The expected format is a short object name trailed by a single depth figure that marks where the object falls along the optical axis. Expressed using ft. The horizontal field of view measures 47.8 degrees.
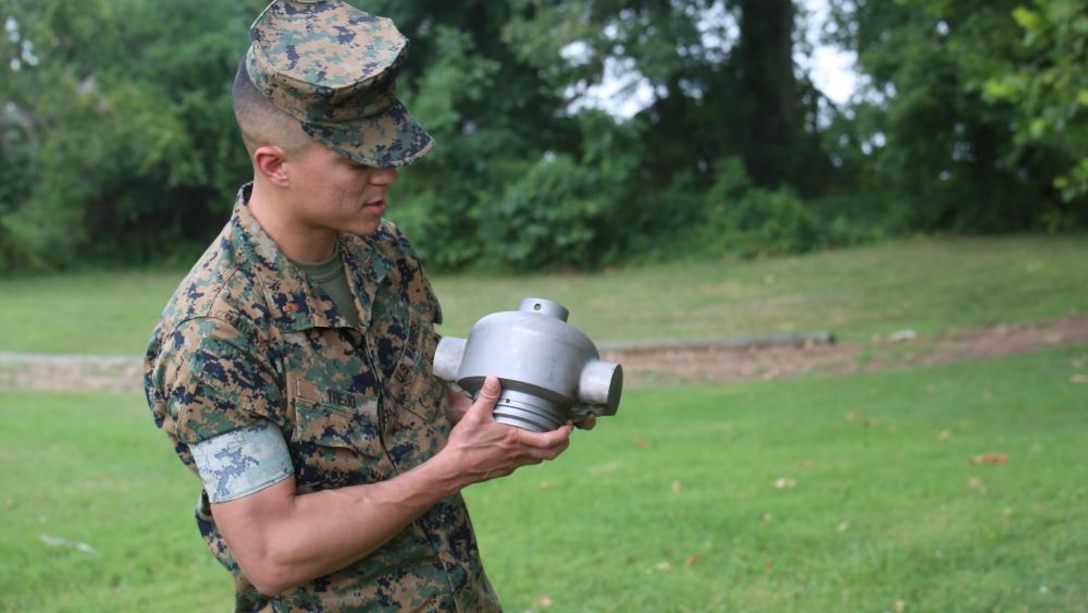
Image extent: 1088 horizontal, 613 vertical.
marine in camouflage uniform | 7.73
